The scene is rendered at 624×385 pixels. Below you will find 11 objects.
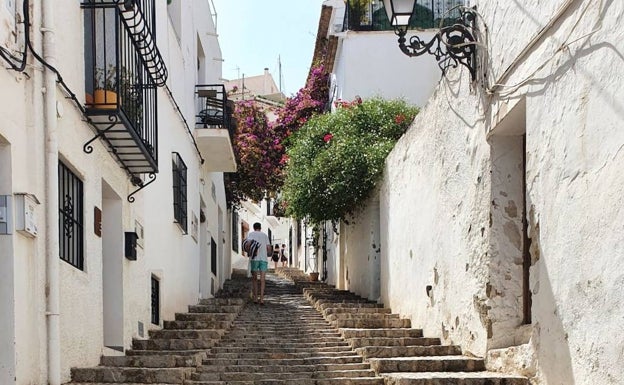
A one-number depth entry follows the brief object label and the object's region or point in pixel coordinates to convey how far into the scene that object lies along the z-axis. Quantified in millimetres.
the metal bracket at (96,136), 8188
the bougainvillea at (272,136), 24438
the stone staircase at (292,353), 7594
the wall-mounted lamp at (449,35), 8479
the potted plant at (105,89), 8258
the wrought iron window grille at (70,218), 7660
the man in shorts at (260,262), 15633
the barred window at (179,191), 13477
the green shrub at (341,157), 15836
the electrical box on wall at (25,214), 6211
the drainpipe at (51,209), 6738
